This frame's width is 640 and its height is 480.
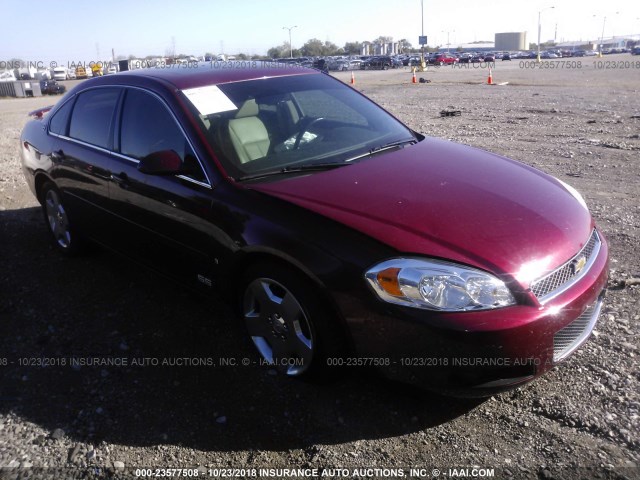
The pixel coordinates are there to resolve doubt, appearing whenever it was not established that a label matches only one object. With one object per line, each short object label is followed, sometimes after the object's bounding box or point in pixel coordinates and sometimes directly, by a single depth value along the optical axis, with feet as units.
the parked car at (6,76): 127.47
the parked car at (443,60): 204.30
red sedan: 8.14
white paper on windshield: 11.48
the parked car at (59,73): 173.29
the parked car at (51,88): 109.09
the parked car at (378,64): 182.50
